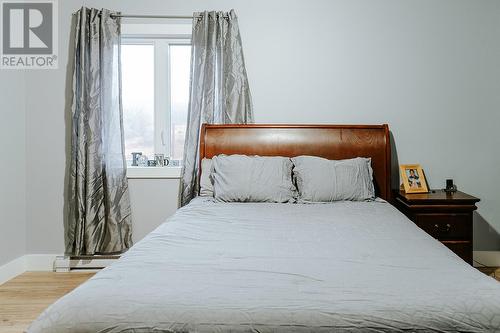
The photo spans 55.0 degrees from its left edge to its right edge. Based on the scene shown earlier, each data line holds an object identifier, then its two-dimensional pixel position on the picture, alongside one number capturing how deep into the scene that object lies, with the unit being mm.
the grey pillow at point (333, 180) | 3133
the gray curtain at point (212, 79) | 3635
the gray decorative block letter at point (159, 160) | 3867
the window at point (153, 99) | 3877
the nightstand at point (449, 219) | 3201
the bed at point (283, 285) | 1294
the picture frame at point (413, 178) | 3537
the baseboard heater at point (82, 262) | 3793
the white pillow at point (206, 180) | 3328
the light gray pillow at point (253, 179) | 3107
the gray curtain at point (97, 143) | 3637
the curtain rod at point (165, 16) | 3723
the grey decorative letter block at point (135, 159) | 3883
